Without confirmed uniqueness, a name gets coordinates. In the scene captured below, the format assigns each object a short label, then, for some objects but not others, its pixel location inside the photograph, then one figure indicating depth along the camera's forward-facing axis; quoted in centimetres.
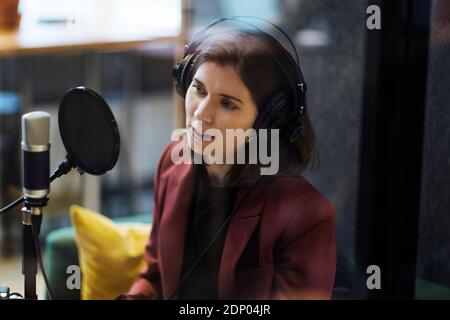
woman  227
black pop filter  222
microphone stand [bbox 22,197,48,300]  219
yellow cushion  248
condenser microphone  212
